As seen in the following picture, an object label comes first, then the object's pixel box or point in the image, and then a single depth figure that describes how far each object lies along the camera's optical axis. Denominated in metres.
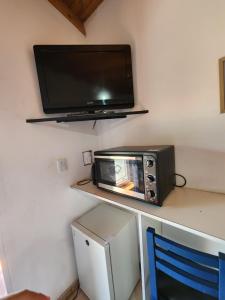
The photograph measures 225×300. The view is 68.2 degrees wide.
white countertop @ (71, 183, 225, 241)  0.81
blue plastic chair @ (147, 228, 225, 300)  0.70
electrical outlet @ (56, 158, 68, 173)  1.39
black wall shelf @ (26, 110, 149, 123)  1.18
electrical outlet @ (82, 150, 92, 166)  1.62
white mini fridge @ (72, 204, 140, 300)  1.19
